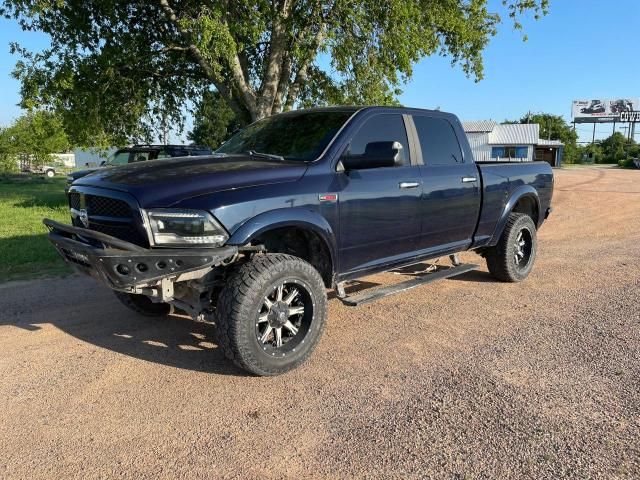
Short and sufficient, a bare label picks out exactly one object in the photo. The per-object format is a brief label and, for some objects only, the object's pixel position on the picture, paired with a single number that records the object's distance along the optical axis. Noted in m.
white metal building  66.62
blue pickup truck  3.55
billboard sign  87.28
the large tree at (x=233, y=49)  11.97
